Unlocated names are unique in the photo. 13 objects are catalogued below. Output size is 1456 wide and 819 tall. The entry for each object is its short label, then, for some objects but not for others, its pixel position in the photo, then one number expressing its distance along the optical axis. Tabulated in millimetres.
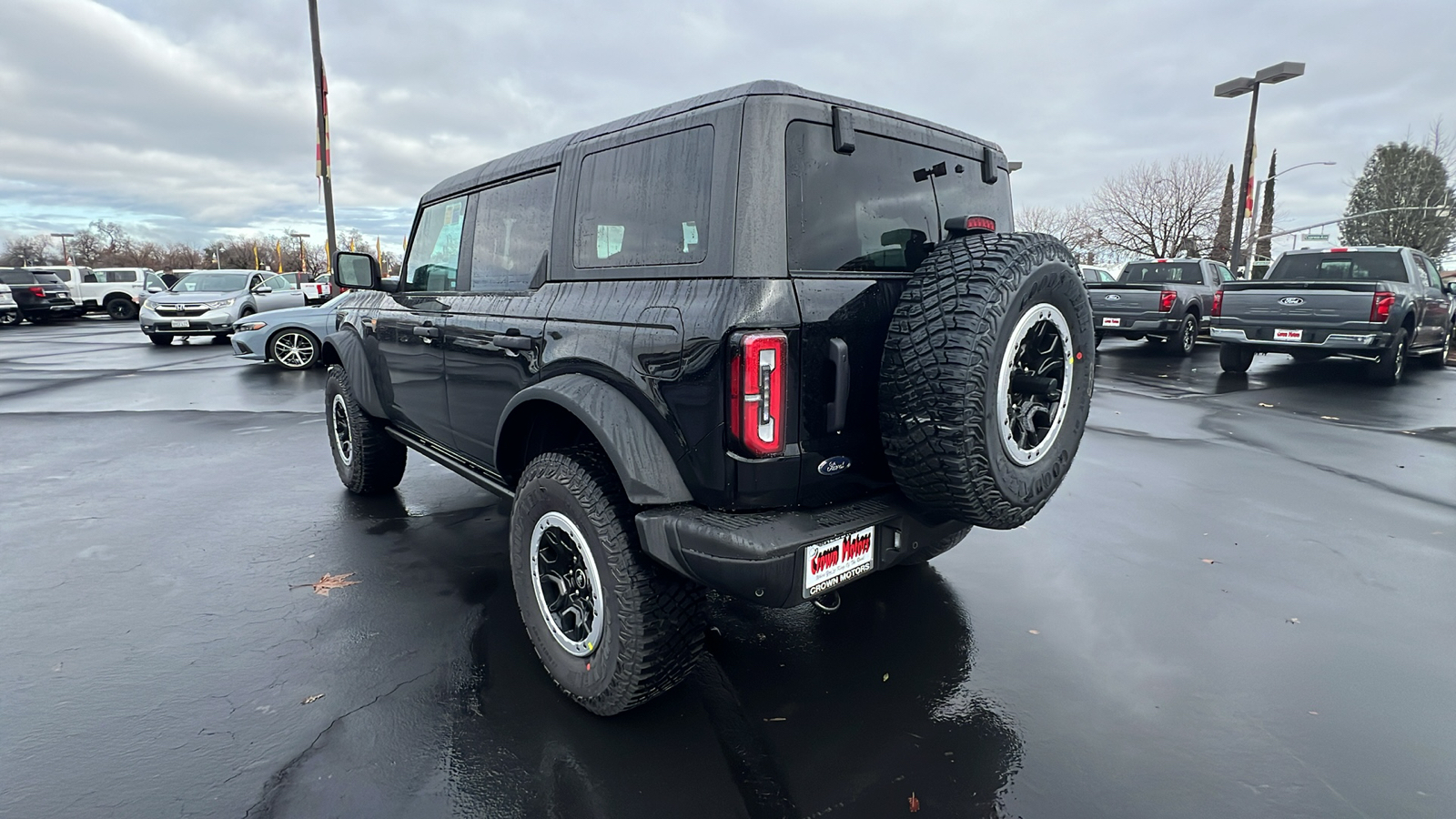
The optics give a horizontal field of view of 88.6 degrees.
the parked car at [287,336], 11266
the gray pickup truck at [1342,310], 9594
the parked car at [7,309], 22562
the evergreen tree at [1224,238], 37934
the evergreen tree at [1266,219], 45719
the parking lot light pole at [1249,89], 19375
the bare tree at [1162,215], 39750
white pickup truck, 26875
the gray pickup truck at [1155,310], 13531
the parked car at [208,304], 15328
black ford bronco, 2213
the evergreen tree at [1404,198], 43375
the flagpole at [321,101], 16562
